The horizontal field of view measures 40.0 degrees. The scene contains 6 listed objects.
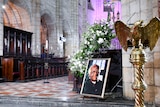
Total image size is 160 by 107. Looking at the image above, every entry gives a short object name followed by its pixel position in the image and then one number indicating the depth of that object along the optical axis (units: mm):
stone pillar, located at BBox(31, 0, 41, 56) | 14983
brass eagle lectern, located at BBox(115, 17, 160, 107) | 1677
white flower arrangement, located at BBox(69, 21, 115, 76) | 4738
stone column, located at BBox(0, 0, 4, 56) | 11094
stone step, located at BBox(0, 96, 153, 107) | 3869
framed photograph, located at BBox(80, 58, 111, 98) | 4086
